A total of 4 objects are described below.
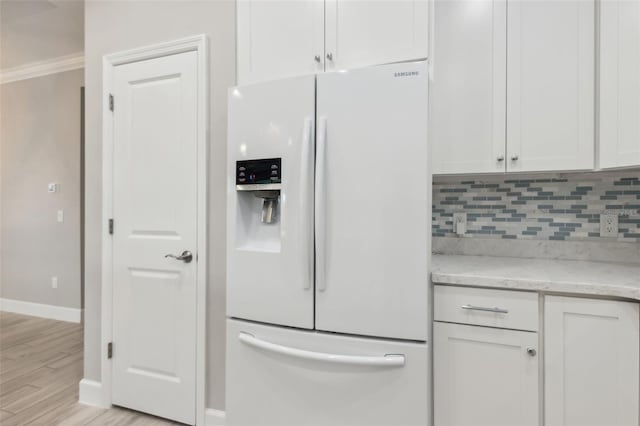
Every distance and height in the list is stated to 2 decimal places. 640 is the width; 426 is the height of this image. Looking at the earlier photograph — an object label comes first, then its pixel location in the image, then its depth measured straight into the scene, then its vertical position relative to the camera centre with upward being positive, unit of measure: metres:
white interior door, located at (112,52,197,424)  1.97 -0.15
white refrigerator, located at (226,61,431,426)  1.34 -0.18
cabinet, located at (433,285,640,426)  1.29 -0.59
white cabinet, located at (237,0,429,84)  1.47 +0.82
